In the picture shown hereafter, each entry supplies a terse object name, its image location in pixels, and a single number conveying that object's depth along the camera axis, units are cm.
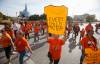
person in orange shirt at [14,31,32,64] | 318
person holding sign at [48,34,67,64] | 283
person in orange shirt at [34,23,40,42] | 708
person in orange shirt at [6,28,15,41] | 462
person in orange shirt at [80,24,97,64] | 286
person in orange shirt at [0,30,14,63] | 375
